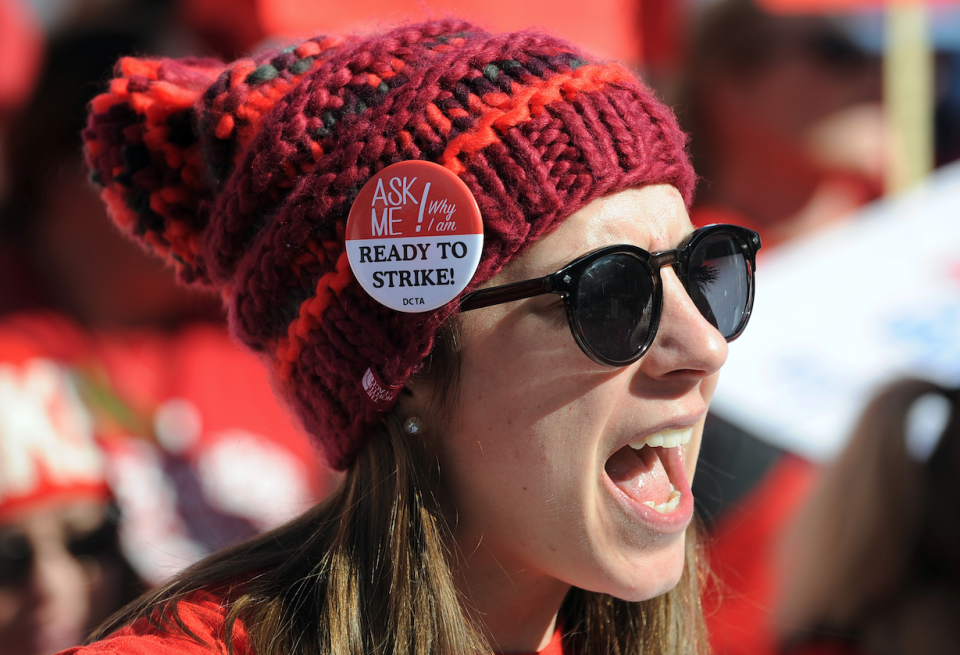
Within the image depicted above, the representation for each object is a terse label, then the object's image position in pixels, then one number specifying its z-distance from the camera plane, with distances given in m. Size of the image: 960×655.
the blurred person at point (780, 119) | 9.66
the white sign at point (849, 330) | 6.46
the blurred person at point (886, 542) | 6.12
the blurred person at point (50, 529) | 5.99
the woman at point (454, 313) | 3.18
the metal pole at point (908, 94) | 9.33
